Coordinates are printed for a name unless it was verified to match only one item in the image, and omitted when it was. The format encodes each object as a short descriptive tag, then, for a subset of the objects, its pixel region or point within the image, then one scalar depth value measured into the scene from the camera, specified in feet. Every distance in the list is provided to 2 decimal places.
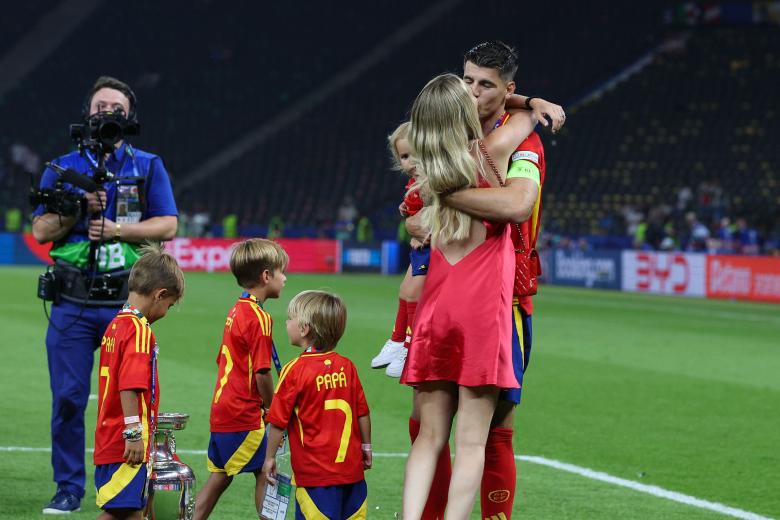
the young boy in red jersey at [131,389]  33.24
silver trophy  34.50
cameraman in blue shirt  42.70
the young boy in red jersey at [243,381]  37.09
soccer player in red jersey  30.81
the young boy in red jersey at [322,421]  32.91
